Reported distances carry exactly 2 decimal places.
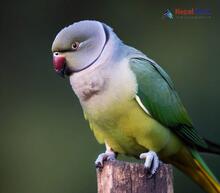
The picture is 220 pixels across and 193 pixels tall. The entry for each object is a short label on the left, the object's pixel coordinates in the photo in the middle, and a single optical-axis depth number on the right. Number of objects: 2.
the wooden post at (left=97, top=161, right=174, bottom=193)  4.45
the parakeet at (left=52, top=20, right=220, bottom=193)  5.10
